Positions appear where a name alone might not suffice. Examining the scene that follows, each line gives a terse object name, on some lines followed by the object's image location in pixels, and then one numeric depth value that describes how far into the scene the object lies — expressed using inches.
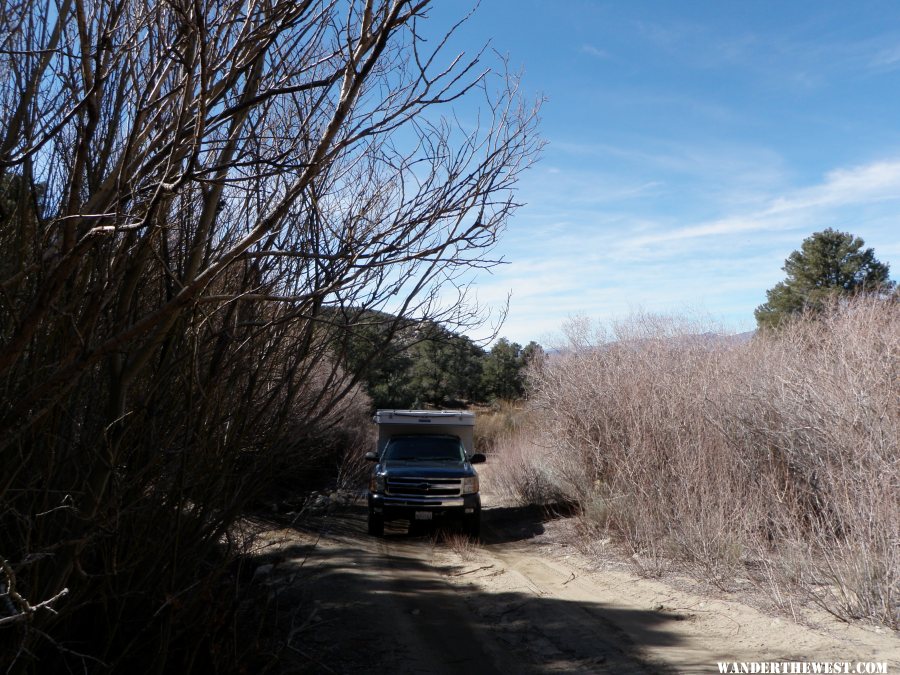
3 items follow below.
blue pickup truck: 540.1
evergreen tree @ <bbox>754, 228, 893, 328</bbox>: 1328.7
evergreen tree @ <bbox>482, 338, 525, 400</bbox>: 1583.4
